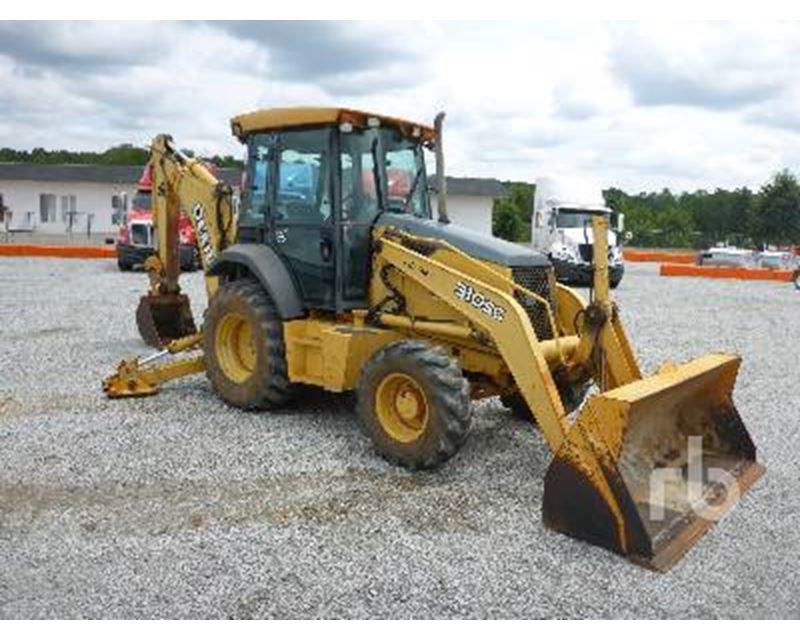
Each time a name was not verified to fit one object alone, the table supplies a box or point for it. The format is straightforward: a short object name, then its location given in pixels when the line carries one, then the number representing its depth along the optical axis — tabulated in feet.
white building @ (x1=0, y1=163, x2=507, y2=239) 145.28
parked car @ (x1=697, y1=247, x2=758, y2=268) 103.55
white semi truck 65.92
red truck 65.57
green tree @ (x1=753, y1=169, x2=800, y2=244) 174.81
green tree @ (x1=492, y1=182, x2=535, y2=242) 160.83
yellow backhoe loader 15.75
